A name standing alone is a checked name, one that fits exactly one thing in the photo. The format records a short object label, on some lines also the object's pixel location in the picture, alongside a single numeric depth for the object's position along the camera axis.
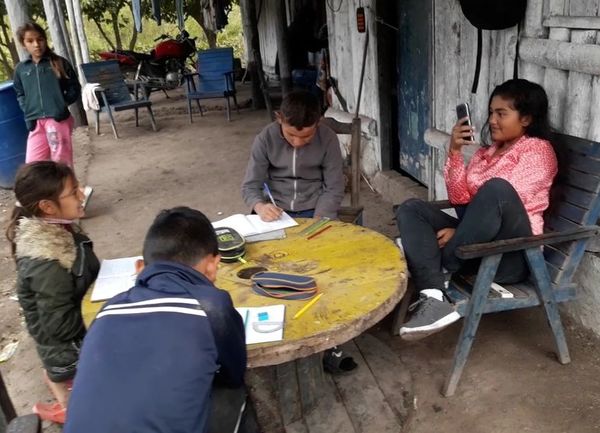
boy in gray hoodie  3.02
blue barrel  5.99
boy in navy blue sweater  1.28
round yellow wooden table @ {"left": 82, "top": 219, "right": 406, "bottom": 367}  1.69
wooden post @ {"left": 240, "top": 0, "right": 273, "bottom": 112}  9.26
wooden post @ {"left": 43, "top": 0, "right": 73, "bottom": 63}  7.87
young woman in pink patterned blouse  2.36
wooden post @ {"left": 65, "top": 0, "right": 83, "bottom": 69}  10.34
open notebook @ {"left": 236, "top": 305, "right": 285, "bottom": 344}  1.69
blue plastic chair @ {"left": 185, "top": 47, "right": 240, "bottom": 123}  8.98
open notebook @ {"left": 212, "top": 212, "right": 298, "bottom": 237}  2.46
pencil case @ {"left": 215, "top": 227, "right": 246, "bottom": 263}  2.21
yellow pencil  1.79
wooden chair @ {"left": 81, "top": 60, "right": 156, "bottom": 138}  8.37
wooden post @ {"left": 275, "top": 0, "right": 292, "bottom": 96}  7.96
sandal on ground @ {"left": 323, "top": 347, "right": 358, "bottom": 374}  2.64
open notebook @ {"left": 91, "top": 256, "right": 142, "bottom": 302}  2.03
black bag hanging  2.83
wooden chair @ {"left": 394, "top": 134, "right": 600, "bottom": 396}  2.29
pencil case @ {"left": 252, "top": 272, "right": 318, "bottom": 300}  1.90
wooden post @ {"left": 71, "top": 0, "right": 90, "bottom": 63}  10.05
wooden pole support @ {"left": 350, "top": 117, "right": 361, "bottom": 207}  3.42
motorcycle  11.88
